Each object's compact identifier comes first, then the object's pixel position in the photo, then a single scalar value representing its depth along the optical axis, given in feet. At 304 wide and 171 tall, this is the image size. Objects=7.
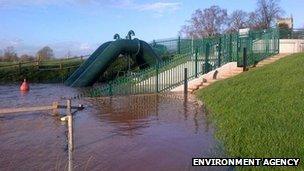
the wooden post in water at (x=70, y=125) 14.59
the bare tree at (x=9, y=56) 102.73
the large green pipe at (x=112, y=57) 54.97
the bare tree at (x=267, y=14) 101.54
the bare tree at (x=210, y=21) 106.42
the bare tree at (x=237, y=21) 105.68
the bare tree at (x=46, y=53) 110.58
